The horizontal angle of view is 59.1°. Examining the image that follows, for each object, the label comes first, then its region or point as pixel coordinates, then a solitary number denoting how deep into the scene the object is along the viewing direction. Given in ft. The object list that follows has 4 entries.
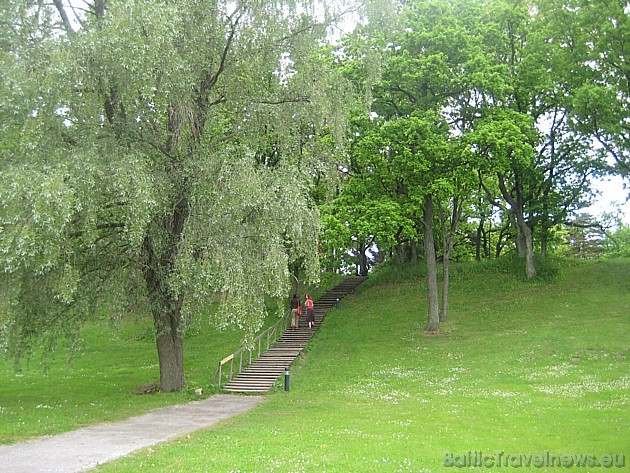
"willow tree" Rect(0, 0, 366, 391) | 47.26
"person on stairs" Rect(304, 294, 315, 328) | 100.32
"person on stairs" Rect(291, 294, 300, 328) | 99.81
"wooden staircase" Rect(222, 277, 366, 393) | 71.56
